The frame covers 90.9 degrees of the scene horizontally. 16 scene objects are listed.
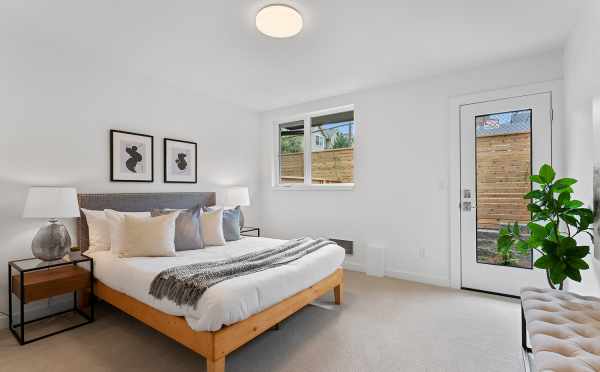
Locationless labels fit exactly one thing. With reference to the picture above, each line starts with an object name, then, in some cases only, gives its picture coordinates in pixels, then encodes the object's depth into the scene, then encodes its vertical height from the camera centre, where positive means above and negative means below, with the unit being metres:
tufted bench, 1.14 -0.67
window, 4.39 +0.58
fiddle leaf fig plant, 1.80 -0.29
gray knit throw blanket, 1.85 -0.61
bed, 1.72 -0.75
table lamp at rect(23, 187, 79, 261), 2.40 -0.22
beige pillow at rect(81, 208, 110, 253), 2.85 -0.44
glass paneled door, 2.99 +0.09
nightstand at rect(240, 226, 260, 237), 4.33 -0.66
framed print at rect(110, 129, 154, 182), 3.25 +0.35
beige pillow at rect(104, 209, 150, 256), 2.66 -0.39
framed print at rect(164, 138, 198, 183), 3.76 +0.34
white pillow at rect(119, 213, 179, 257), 2.61 -0.45
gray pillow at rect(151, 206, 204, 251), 2.98 -0.44
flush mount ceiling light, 2.16 +1.27
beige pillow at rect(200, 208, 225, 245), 3.23 -0.45
